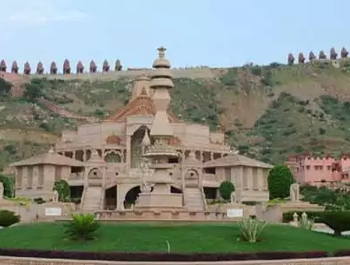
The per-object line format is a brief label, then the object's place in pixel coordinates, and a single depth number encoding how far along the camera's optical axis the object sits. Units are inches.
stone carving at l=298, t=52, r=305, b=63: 5738.2
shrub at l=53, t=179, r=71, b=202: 2043.9
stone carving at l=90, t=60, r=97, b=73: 5575.8
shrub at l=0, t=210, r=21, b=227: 1262.3
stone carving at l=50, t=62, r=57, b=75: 5495.6
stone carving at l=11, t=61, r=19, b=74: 5304.1
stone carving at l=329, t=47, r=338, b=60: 5841.0
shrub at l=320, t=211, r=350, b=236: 1087.0
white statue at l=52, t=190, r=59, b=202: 1907.6
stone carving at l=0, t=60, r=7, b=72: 5283.5
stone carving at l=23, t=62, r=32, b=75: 5388.8
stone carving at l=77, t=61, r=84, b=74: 5525.6
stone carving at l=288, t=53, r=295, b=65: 5757.9
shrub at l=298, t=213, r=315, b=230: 1179.6
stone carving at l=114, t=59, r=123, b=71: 5620.1
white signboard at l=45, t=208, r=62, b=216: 1591.9
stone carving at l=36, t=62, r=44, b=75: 5465.6
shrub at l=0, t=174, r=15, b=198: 2262.6
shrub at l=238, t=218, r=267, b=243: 884.6
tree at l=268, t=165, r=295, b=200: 2198.6
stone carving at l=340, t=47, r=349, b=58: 5875.0
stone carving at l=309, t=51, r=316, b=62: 5811.0
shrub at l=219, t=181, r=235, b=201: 2142.0
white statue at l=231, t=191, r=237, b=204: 1963.3
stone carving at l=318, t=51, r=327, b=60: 5850.9
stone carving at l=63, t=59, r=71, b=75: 5526.6
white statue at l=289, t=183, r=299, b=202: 1807.3
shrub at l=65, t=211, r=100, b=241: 882.8
